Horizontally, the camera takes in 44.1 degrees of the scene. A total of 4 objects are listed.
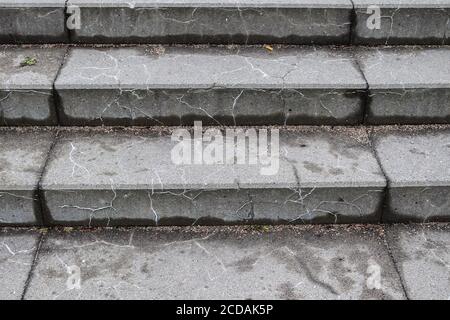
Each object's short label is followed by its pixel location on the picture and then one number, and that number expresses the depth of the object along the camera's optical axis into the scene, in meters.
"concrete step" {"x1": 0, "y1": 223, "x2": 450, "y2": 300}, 2.42
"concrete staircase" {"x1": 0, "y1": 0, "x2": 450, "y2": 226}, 2.62
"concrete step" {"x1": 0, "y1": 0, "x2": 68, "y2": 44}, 3.10
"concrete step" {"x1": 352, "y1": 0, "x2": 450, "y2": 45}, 3.15
